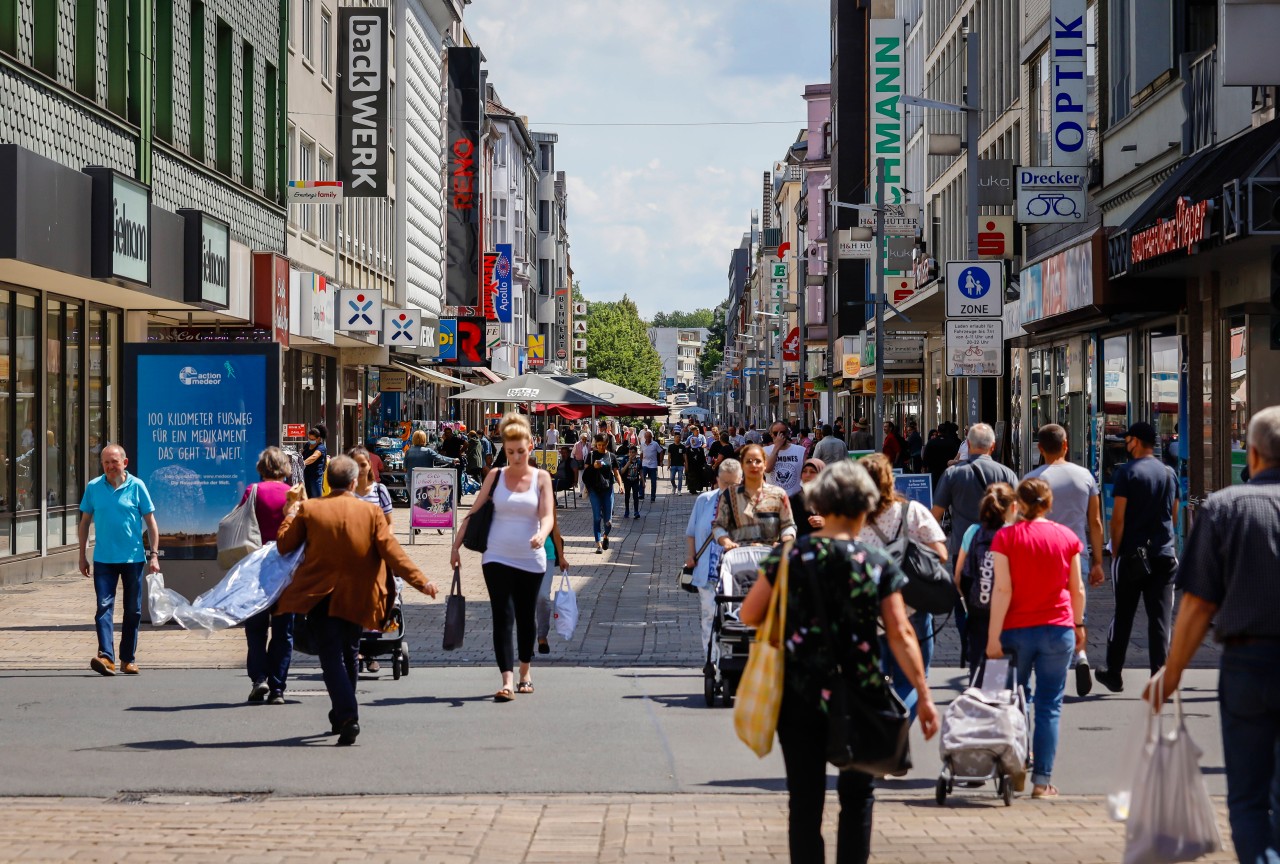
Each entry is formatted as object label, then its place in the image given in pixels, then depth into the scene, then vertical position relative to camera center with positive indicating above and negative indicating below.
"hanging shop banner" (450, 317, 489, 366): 54.94 +3.51
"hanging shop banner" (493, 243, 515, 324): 77.88 +7.30
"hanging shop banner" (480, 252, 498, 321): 73.00 +7.00
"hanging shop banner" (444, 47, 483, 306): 63.16 +10.25
